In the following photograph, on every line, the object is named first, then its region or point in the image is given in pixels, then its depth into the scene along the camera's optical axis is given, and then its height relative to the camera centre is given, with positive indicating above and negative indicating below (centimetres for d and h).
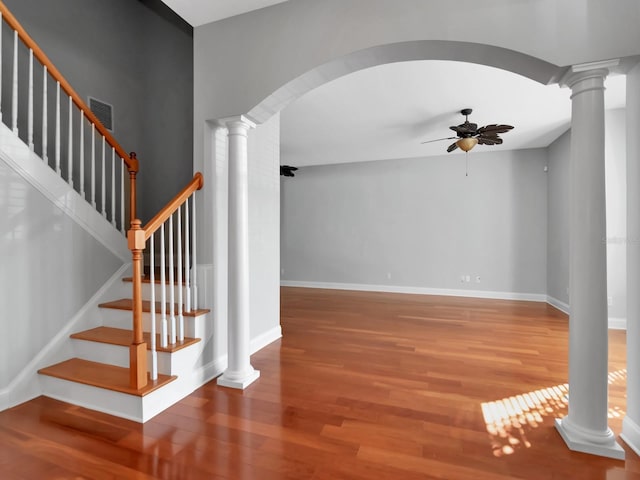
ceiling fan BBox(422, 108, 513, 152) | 405 +144
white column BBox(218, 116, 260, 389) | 250 -11
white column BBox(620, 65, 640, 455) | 170 -14
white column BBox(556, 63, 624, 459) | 171 -17
